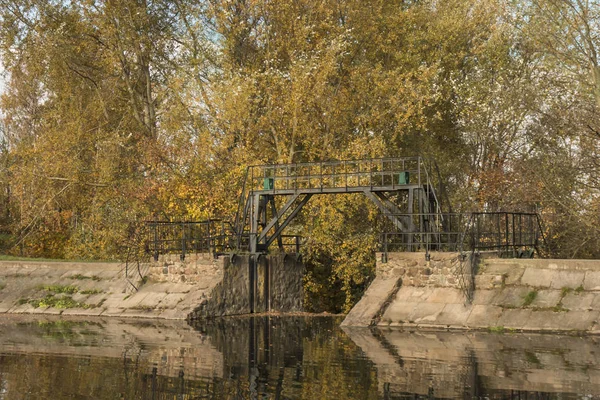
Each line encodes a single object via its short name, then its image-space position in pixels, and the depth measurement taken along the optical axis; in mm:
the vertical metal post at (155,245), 25969
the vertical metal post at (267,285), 26219
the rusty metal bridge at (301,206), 23828
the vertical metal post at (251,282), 25672
